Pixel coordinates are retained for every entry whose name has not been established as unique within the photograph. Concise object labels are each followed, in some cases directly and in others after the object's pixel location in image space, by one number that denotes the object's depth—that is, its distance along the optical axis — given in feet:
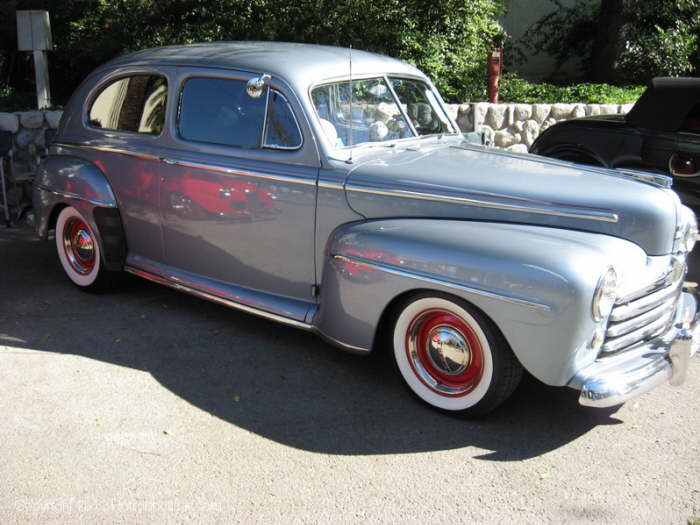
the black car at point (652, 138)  21.48
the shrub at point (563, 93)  36.29
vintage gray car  11.45
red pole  33.21
